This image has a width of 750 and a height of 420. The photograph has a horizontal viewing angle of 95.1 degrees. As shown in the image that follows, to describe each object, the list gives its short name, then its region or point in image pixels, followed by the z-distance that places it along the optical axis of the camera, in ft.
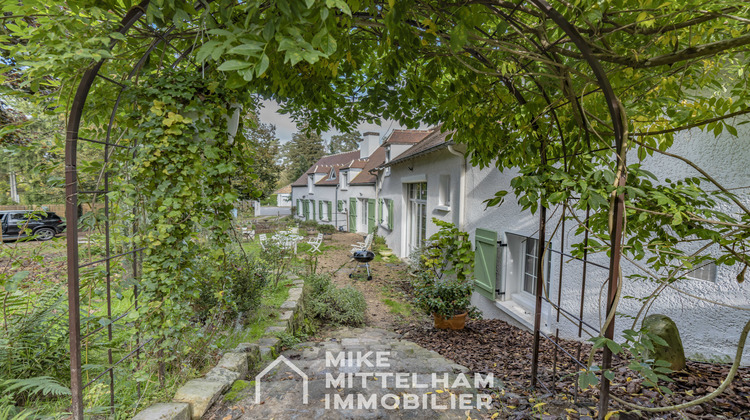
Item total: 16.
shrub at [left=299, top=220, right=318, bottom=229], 65.10
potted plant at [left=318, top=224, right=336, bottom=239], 59.62
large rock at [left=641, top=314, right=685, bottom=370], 8.10
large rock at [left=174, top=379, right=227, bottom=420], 6.91
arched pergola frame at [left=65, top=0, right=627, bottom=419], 5.20
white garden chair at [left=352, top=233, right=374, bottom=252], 33.05
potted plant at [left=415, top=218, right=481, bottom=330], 15.94
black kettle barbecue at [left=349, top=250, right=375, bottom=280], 25.98
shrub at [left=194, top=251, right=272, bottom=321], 9.07
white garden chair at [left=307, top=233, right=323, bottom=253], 36.50
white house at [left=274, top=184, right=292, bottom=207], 117.60
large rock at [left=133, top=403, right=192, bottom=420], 6.13
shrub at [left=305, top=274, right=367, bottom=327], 17.30
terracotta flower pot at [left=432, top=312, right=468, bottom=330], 15.94
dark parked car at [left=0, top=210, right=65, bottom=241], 42.57
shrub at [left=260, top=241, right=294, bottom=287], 18.49
